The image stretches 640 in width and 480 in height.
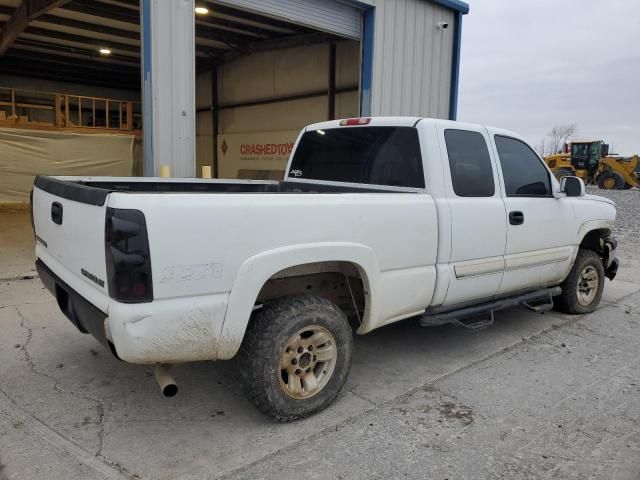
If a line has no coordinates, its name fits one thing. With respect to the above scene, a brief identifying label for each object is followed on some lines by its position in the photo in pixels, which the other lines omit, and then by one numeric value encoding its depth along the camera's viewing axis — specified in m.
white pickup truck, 2.61
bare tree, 80.56
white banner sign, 17.14
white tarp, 13.97
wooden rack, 14.53
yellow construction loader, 28.34
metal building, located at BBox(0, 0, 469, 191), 6.97
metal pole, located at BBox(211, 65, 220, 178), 19.98
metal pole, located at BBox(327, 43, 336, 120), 14.97
